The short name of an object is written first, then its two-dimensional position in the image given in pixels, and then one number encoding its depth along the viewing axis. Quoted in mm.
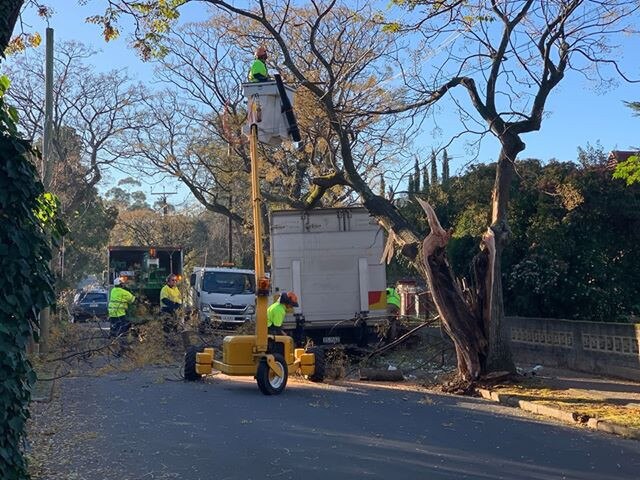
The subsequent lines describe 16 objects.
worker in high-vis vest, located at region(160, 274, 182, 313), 19844
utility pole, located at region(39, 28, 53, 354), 17438
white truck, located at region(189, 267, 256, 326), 26062
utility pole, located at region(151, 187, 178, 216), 57906
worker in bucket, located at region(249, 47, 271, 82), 12445
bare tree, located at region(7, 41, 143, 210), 34938
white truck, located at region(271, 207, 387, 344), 17750
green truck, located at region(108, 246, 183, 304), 28828
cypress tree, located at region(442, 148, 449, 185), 24986
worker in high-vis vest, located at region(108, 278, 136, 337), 17688
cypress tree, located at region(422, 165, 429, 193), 27030
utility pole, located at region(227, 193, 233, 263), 43056
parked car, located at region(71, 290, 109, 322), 22958
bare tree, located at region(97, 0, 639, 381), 14203
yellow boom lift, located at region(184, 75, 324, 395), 12469
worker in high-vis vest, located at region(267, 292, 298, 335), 14680
